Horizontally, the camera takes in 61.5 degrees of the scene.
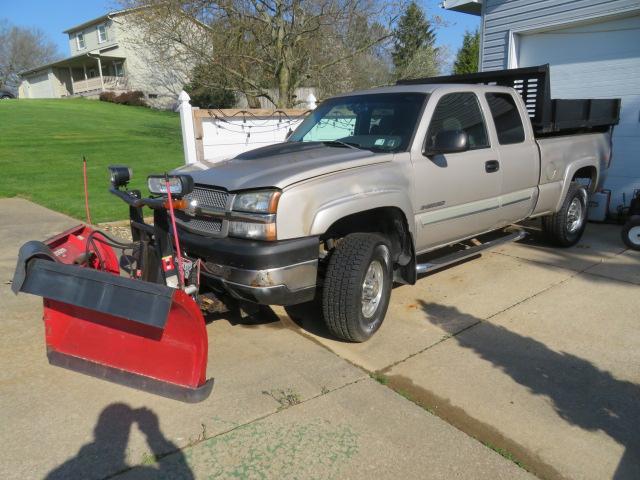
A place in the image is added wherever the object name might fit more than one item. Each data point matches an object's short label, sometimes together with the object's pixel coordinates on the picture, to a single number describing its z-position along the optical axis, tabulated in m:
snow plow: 2.94
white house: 40.09
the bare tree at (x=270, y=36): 14.10
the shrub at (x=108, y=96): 39.53
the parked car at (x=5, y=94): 53.03
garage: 8.20
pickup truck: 3.49
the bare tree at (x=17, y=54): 68.06
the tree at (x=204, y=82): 15.70
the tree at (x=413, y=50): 17.66
